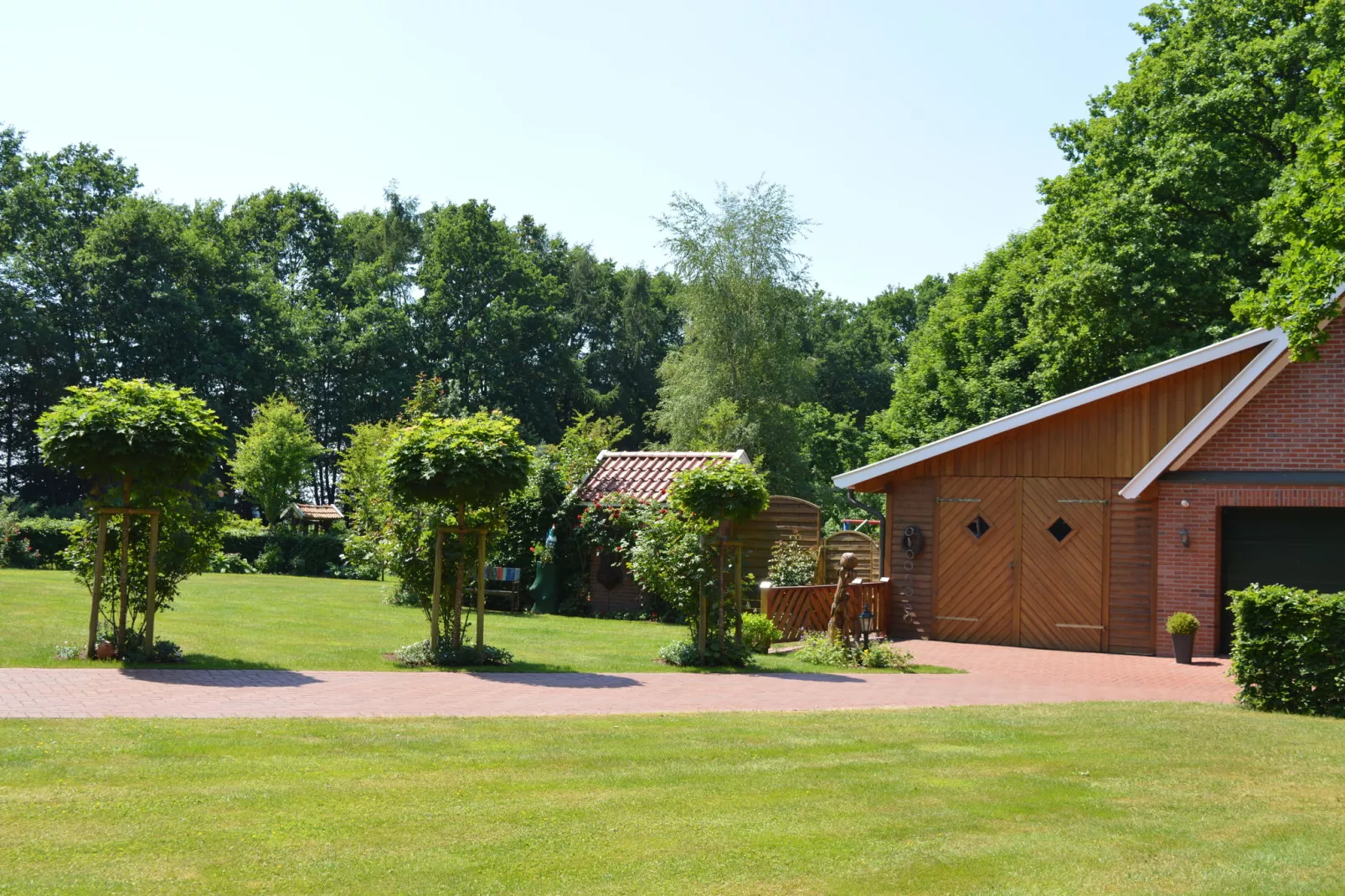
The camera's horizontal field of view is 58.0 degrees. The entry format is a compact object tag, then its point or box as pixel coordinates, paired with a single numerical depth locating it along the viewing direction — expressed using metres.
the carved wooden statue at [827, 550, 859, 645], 16.75
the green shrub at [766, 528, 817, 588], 21.86
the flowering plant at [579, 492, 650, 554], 23.36
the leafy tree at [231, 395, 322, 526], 38.78
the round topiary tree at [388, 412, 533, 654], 14.06
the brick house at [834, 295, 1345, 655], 17.28
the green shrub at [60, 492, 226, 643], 13.50
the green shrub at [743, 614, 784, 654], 17.09
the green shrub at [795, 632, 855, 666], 16.23
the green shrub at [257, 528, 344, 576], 34.47
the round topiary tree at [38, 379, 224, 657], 12.86
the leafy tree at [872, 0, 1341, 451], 26.91
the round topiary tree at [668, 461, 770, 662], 15.23
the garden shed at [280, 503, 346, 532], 41.97
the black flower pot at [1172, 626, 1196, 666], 17.36
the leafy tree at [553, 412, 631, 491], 25.36
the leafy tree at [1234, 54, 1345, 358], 14.39
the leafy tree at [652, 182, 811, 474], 44.47
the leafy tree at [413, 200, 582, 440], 57.03
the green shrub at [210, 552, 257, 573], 32.84
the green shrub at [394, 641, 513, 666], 14.16
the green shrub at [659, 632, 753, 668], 15.29
